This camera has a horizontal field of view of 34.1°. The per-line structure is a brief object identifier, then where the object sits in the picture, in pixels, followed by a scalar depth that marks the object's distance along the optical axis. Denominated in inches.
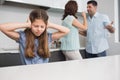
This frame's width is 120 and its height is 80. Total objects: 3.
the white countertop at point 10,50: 89.0
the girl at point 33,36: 49.4
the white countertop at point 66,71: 26.8
